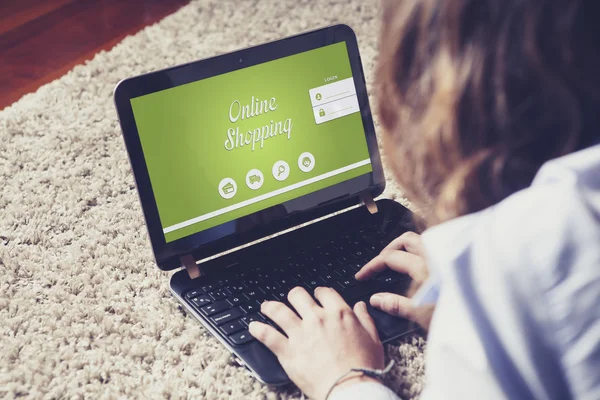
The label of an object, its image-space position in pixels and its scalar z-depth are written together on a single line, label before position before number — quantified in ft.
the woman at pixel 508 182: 3.15
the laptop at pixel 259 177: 4.03
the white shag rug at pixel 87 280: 3.82
